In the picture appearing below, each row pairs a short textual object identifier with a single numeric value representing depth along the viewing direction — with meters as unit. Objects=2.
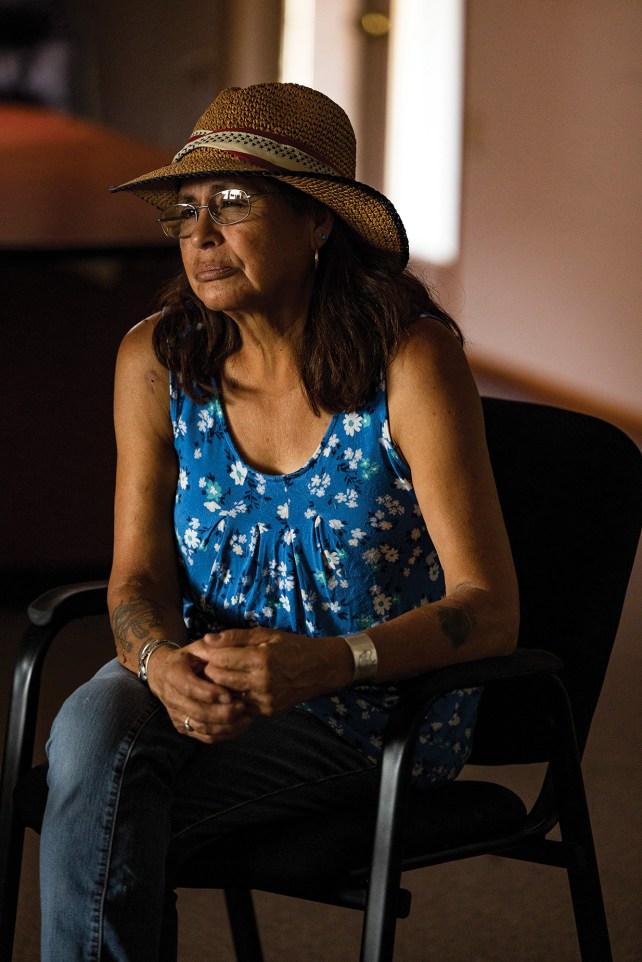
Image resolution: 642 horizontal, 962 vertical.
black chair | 3.46
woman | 3.50
